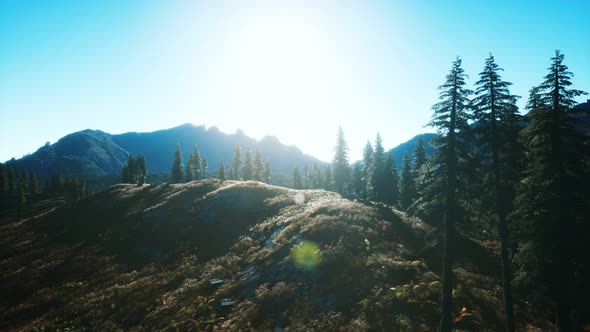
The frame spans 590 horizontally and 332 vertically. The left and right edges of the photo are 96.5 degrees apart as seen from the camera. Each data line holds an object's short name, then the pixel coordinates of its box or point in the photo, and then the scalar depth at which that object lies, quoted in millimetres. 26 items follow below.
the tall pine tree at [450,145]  15391
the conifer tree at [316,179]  112356
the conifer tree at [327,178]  99438
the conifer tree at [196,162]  91331
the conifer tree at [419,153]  51000
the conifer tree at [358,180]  78250
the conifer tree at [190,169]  89619
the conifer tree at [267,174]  93669
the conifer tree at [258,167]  91812
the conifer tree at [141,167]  94100
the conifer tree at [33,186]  128250
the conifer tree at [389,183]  54219
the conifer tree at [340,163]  62625
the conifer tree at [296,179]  100488
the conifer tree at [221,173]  89000
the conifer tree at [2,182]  106806
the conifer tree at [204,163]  103800
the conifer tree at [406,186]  51500
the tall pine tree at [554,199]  15188
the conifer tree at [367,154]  65062
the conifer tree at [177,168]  82750
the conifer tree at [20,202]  82425
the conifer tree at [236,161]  89719
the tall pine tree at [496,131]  16906
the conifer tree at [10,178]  123088
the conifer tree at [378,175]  54469
